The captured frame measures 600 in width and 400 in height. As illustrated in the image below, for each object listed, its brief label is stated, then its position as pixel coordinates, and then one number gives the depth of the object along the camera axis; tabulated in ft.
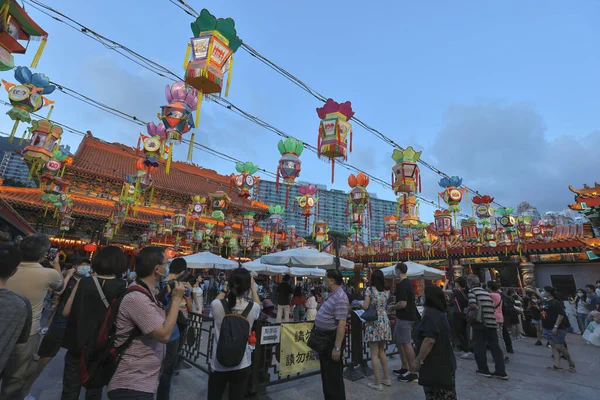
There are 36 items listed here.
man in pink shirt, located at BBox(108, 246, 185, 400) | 5.97
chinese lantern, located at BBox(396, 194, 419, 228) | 39.81
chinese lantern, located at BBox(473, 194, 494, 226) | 46.98
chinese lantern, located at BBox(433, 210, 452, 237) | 44.70
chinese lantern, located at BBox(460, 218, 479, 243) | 52.56
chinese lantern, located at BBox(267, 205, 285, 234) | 54.24
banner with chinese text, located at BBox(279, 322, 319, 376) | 14.19
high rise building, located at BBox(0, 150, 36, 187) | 305.94
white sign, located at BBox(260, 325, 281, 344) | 13.44
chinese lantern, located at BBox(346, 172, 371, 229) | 36.14
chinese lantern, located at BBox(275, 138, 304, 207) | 27.99
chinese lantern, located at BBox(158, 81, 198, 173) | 20.21
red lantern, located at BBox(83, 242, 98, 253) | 52.85
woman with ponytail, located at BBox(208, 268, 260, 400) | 8.48
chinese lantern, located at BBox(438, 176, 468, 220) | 39.34
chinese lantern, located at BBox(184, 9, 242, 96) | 15.70
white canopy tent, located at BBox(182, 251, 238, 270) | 33.42
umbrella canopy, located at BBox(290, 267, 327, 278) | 40.27
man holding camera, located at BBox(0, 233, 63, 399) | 7.67
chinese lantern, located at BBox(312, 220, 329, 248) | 56.03
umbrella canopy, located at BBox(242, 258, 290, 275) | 39.70
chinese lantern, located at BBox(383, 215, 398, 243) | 57.79
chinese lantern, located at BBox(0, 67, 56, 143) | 19.89
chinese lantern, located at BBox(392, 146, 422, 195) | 29.35
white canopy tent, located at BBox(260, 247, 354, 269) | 25.31
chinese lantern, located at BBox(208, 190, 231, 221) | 46.09
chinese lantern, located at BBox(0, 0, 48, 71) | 11.82
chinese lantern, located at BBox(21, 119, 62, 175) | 25.31
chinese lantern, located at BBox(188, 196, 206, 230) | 50.29
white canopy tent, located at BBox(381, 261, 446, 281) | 33.50
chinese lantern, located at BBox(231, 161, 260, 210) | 35.91
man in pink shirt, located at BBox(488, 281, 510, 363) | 19.32
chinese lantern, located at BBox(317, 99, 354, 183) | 23.41
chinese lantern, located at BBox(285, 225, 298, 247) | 69.13
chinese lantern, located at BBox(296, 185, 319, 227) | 41.60
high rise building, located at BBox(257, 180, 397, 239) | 297.94
